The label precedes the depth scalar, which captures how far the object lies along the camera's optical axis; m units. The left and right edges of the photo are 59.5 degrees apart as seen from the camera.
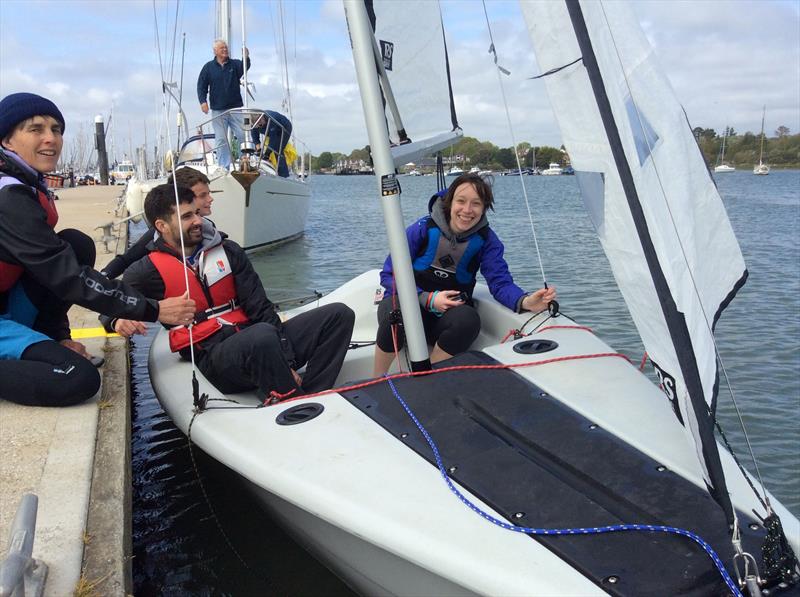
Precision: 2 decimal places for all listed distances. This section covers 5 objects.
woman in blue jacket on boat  3.27
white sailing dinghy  1.69
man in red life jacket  2.83
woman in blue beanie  2.57
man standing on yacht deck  9.98
